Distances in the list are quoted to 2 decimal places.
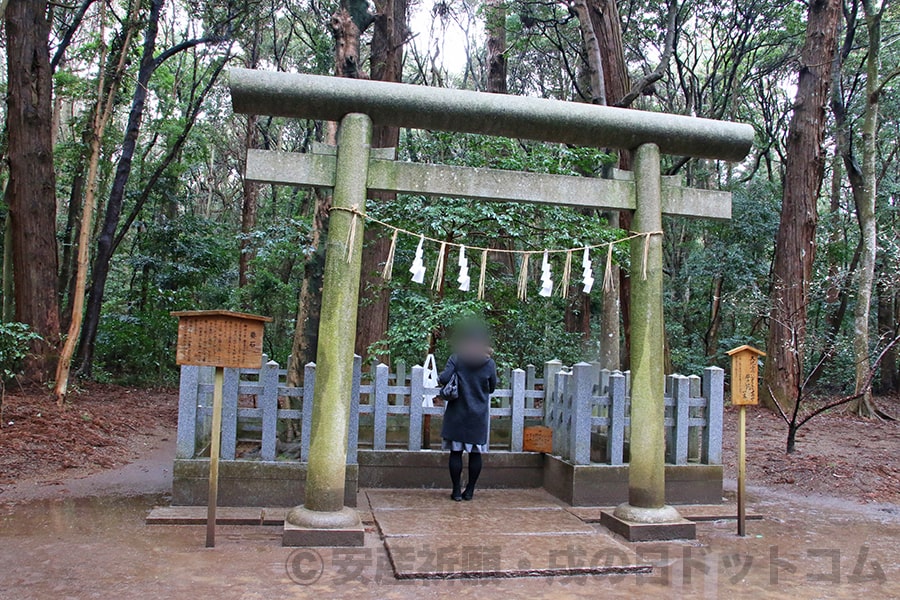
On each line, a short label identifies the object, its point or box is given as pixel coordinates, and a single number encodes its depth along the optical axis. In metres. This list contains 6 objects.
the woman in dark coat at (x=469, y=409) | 6.63
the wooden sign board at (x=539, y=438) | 7.35
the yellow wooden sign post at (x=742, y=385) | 5.94
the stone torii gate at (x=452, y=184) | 5.36
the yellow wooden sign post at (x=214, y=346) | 5.09
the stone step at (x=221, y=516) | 5.69
